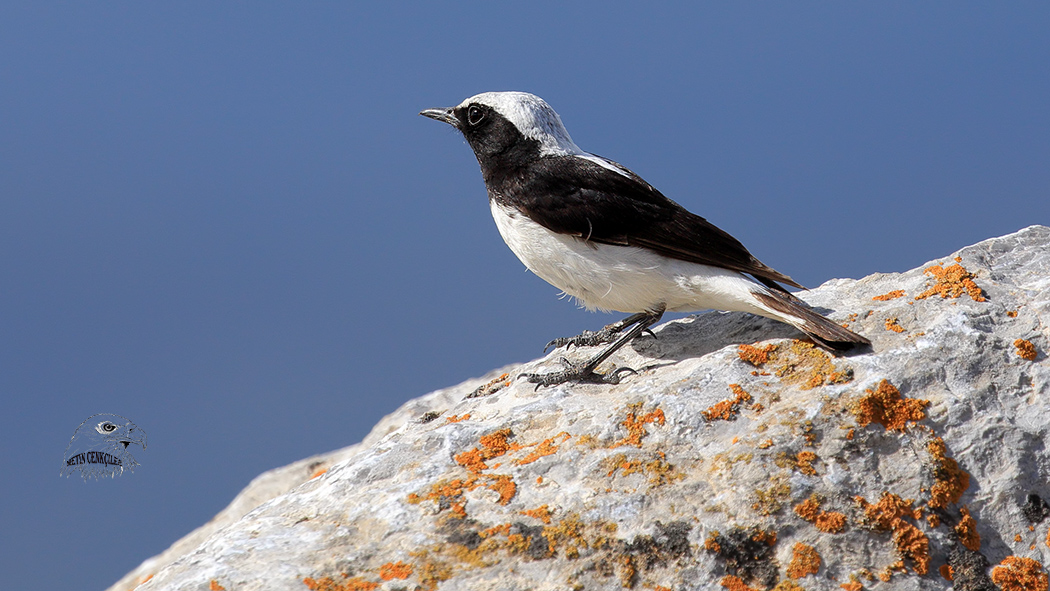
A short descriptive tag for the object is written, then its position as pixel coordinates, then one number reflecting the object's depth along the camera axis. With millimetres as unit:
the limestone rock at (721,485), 8437
